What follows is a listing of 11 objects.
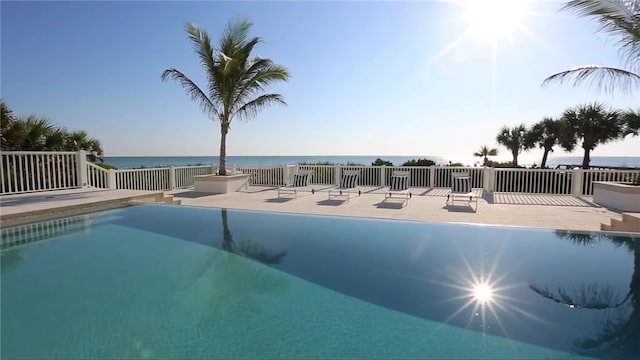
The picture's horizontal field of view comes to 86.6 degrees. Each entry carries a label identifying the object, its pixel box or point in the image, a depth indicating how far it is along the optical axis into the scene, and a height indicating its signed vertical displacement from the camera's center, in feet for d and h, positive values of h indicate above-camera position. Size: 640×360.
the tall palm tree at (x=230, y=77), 32.40 +8.32
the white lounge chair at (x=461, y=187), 27.20 -2.11
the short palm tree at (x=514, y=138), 79.10 +5.46
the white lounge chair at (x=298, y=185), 30.77 -2.18
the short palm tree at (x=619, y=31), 20.79 +8.15
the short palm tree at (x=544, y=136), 73.92 +5.78
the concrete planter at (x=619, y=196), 23.41 -2.52
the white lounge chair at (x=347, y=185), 30.83 -2.15
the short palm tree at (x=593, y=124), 57.57 +6.40
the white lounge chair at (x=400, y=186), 29.45 -2.12
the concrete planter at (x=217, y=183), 33.27 -2.18
